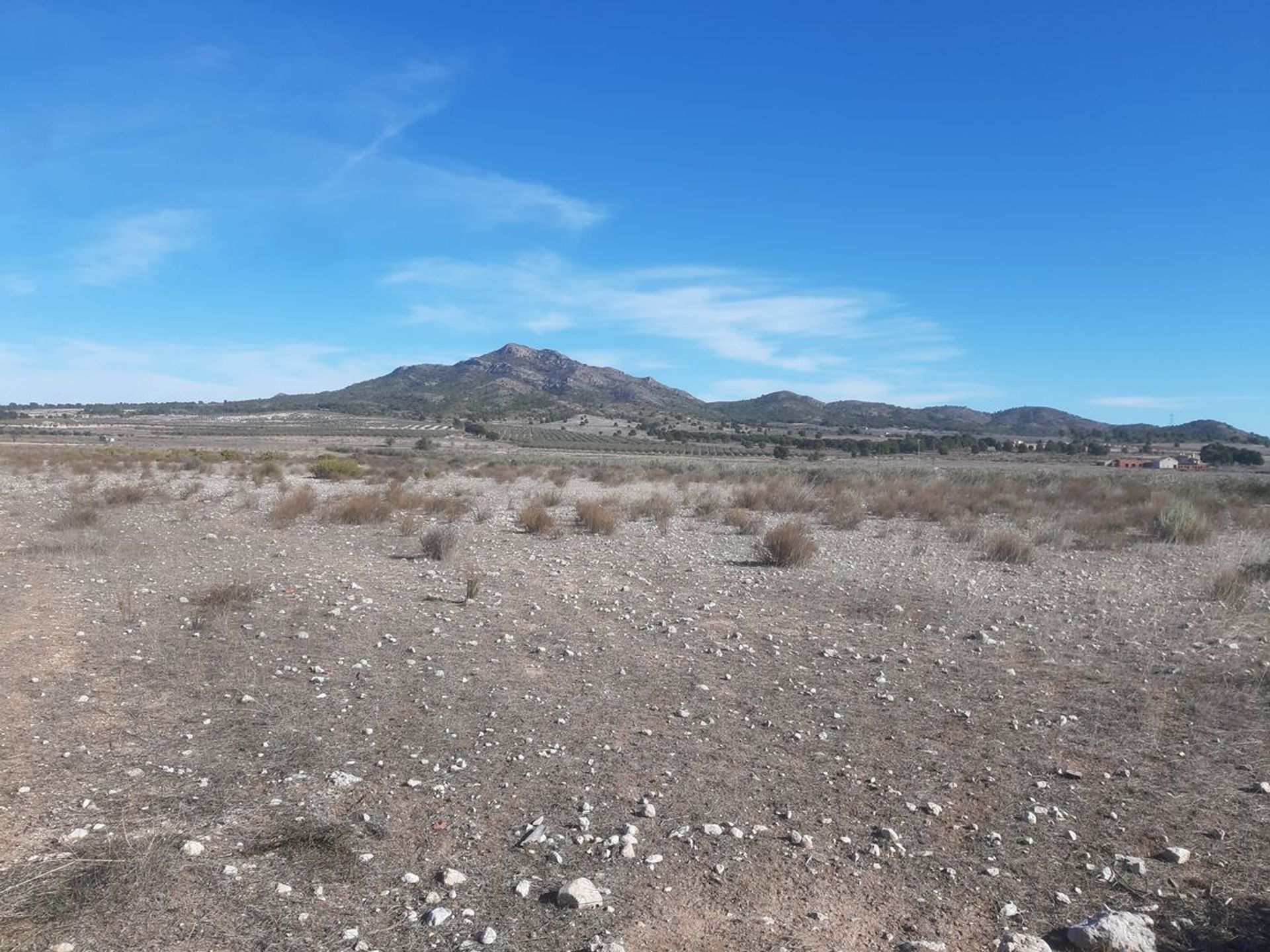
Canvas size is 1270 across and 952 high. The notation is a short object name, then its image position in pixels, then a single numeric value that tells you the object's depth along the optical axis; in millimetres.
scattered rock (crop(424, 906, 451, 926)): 3729
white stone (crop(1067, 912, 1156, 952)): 3543
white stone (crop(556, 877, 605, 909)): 3863
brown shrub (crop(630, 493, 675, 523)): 20938
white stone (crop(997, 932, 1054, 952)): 3559
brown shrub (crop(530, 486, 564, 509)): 23478
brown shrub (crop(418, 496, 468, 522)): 20484
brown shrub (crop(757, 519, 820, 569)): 14047
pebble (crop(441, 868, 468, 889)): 4047
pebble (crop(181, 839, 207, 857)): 4176
